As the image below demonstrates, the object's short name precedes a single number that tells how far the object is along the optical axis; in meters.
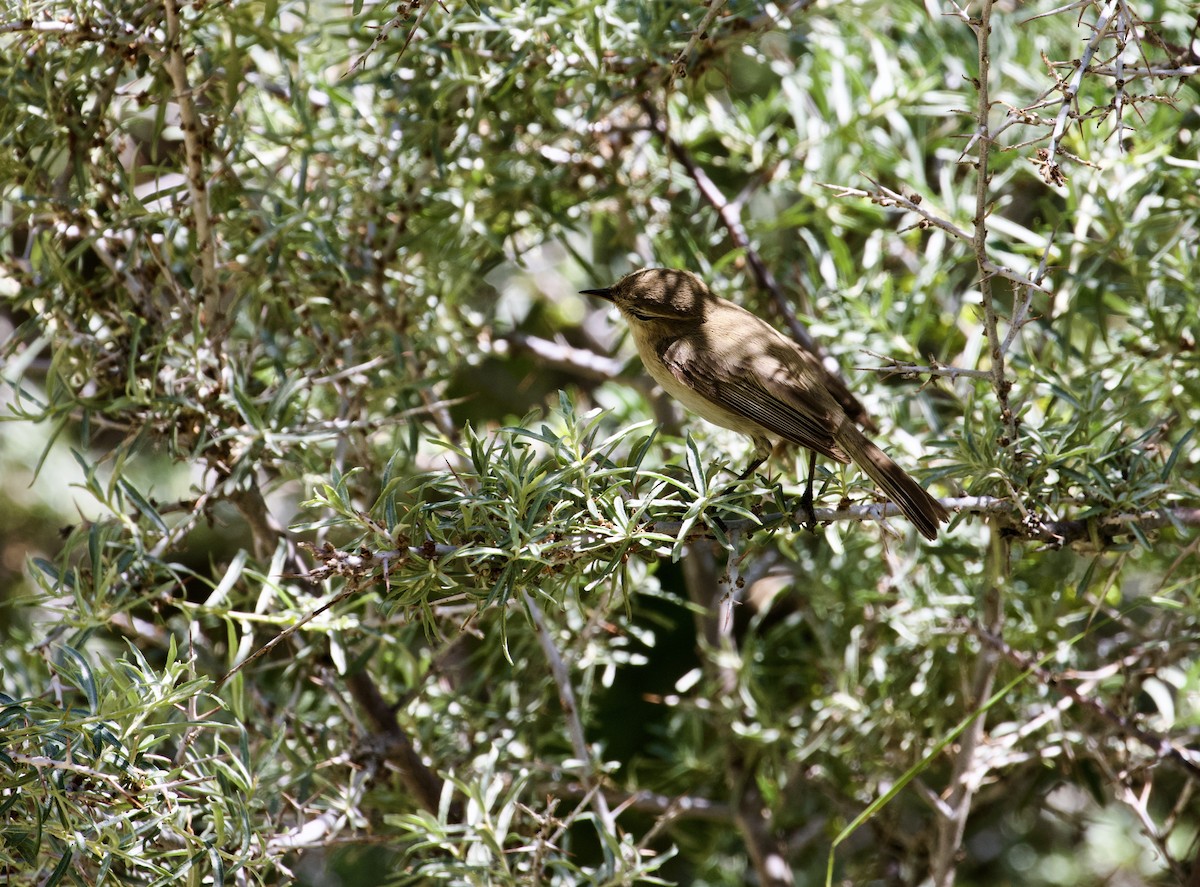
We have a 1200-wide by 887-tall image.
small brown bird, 4.45
